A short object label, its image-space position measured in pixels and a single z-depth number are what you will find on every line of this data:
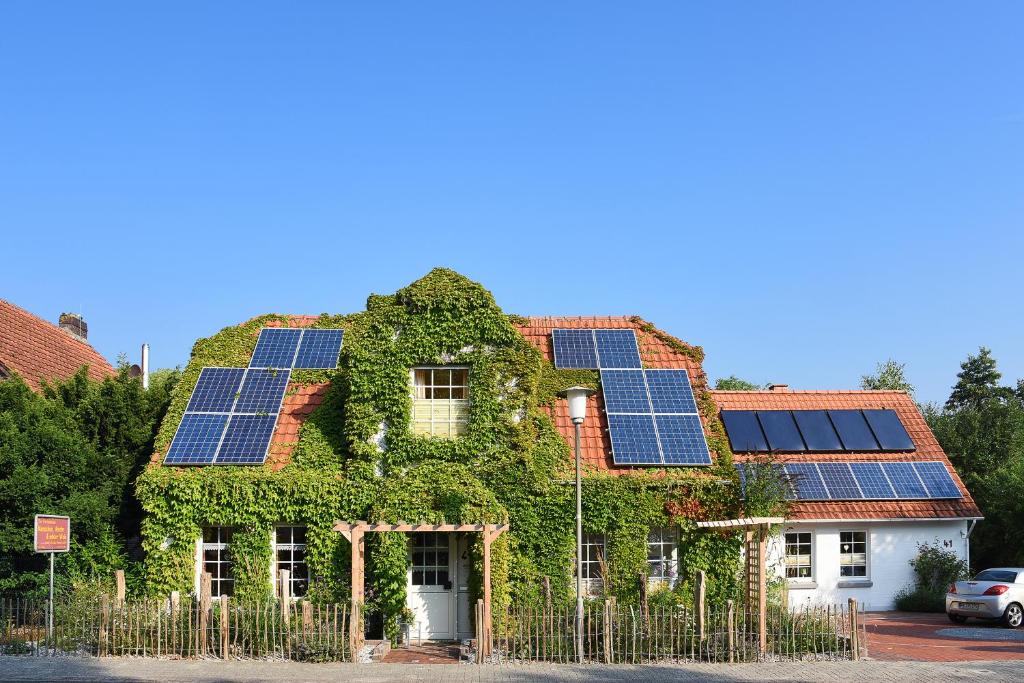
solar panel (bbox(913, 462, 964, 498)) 23.19
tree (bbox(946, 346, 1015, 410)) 55.27
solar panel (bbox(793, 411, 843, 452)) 24.35
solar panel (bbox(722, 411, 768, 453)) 23.83
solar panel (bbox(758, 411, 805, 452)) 24.11
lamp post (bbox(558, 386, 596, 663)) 15.53
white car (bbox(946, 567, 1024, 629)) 20.12
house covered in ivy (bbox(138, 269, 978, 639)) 18.19
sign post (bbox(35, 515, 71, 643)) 16.36
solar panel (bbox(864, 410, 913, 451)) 24.62
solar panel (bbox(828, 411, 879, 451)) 24.51
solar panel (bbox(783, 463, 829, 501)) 22.72
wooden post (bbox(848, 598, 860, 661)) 16.09
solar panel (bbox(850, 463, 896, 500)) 22.94
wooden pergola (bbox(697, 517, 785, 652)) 16.45
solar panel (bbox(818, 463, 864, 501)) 22.83
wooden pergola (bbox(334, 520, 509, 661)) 16.72
